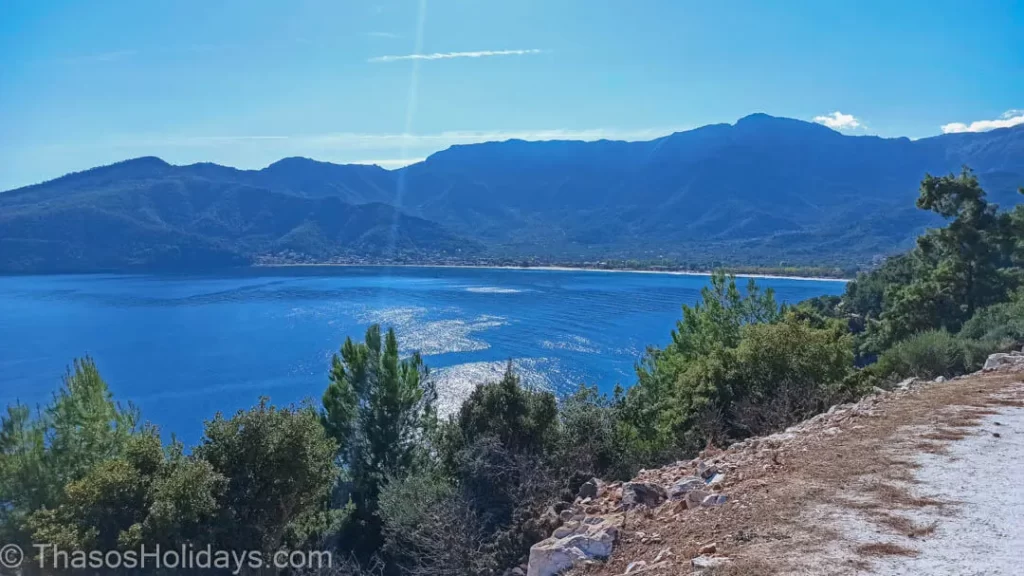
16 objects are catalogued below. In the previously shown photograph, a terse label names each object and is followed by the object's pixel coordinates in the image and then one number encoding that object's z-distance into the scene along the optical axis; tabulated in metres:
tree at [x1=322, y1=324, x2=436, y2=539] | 20.05
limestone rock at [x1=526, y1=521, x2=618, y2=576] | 6.00
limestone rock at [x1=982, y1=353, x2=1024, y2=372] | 12.43
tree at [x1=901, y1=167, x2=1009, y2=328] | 23.17
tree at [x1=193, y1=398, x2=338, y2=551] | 10.88
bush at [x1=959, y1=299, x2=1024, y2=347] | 16.45
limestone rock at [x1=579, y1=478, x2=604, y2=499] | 8.31
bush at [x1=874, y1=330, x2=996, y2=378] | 15.04
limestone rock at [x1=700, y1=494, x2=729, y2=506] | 6.35
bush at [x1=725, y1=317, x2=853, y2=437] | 12.25
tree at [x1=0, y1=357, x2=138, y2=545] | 15.16
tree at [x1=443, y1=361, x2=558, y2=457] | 13.35
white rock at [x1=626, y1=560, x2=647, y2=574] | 5.41
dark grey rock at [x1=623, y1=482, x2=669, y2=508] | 6.88
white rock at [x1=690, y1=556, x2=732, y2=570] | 5.02
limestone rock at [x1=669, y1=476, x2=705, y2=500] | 6.90
